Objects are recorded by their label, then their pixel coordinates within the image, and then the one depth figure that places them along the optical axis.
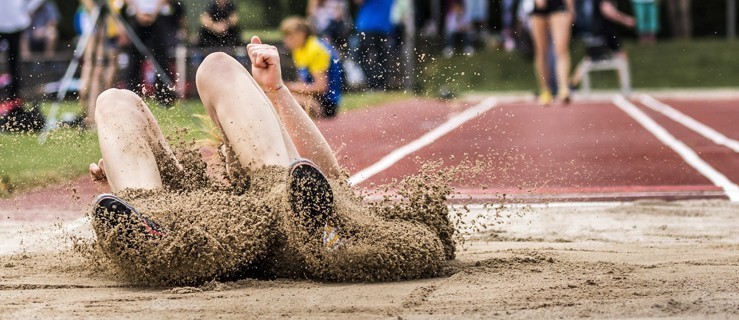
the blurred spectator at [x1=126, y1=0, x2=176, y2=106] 16.31
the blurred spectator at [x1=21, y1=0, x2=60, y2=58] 24.73
